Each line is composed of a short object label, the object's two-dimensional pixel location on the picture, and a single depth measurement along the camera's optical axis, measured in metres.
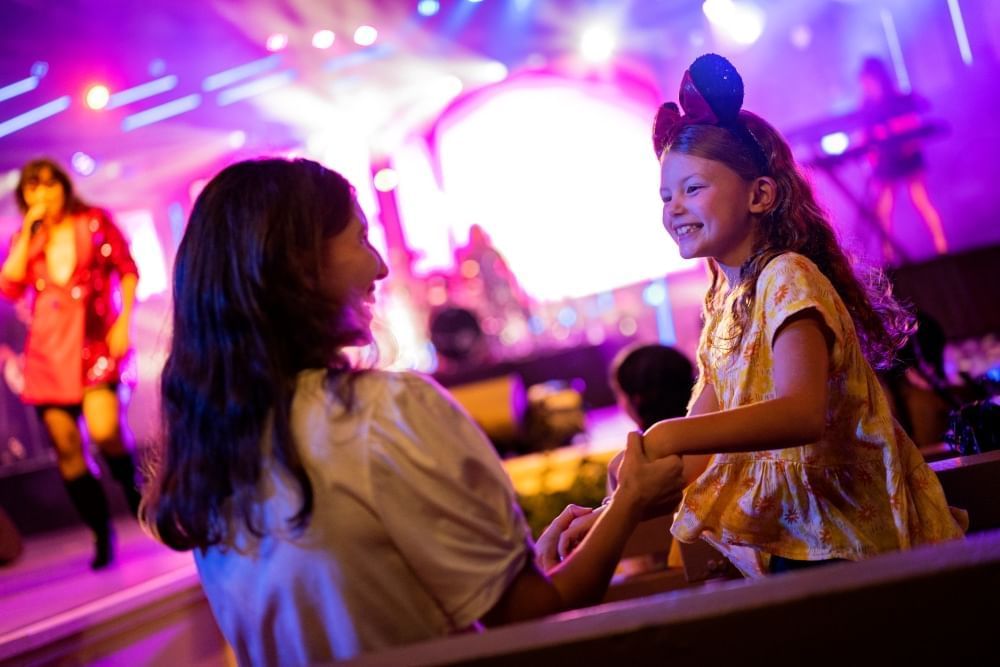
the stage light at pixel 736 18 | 7.96
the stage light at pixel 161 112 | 7.63
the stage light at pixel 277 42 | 7.45
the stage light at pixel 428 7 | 7.57
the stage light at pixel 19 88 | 6.48
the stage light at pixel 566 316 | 8.54
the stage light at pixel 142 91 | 7.25
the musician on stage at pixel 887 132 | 6.79
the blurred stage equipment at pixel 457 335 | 7.79
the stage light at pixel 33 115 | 6.79
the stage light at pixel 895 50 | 7.44
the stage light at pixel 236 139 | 8.88
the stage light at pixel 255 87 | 8.12
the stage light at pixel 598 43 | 8.54
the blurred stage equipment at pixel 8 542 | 3.19
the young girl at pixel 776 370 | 1.18
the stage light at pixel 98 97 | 7.01
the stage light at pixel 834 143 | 7.37
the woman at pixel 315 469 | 0.94
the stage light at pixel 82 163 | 7.58
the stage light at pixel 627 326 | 8.13
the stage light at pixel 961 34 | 7.13
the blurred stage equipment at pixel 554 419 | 5.82
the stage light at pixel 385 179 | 9.59
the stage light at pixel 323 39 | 7.66
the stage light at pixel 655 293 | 8.36
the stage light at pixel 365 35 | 7.79
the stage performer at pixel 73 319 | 3.57
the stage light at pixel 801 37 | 7.81
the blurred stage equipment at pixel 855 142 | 6.72
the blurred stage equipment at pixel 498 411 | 5.89
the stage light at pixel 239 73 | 7.80
